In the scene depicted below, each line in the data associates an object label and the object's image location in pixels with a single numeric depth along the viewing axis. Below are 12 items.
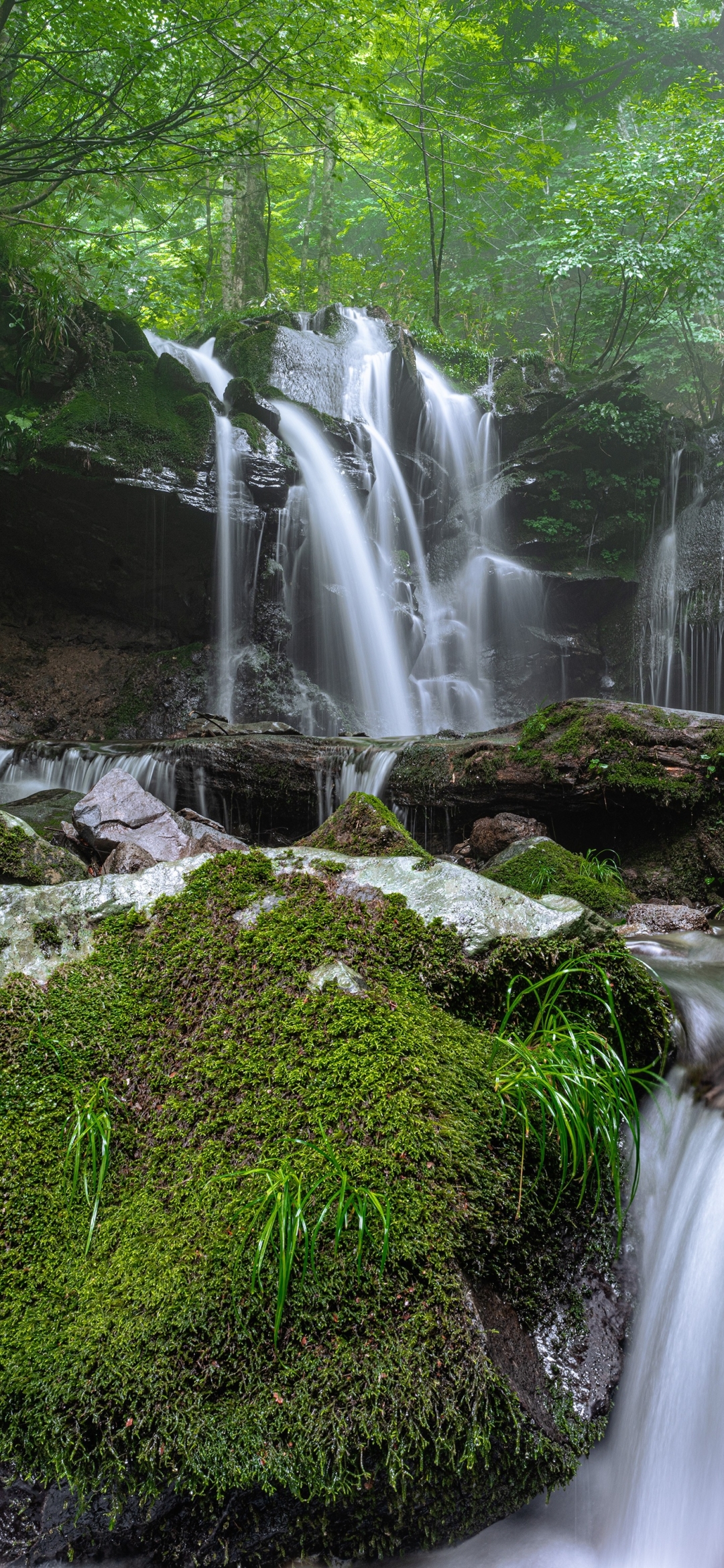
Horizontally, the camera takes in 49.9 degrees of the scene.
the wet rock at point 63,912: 2.15
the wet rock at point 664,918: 4.41
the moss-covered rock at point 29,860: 3.24
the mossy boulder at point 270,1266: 1.35
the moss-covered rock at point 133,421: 9.70
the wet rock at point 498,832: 5.89
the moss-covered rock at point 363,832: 3.32
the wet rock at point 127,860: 4.17
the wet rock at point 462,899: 2.26
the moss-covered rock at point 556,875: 4.58
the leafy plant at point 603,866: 5.18
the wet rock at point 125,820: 5.14
